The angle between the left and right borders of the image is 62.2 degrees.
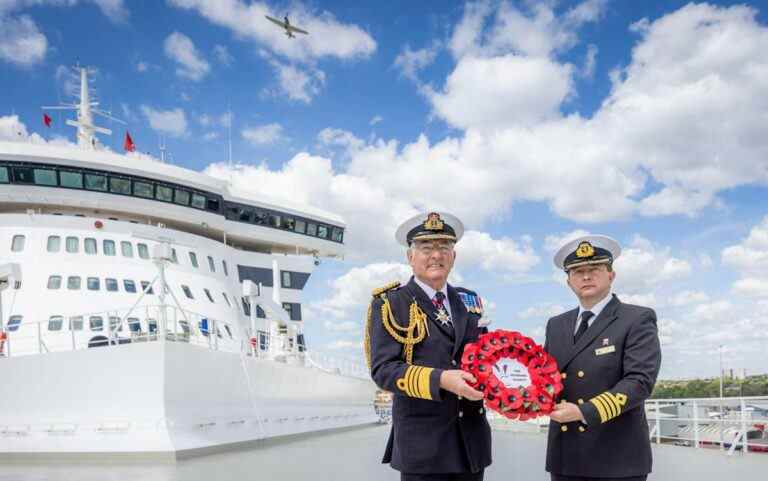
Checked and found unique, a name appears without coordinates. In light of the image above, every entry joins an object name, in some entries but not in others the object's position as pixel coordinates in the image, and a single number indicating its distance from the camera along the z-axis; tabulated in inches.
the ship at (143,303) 411.8
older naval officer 103.0
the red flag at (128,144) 906.6
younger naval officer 103.1
